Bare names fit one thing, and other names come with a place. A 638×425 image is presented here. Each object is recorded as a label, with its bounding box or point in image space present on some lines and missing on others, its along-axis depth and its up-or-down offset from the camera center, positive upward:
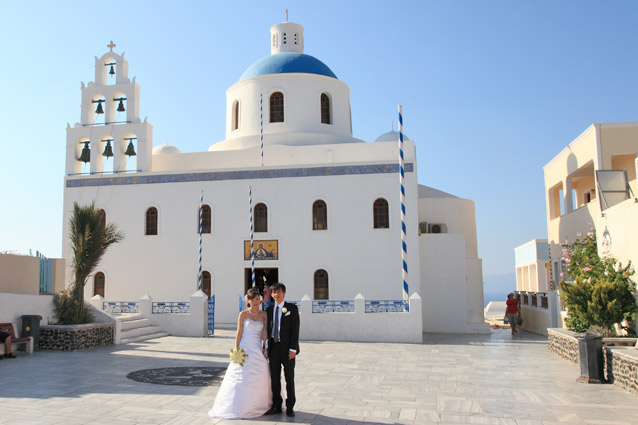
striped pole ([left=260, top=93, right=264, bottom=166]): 19.42 +5.47
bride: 5.93 -1.06
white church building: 17.41 +1.86
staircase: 13.77 -1.24
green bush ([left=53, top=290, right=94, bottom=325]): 12.48 -0.62
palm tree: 12.81 +0.85
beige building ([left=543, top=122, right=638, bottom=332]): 9.92 +2.14
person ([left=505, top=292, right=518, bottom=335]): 16.69 -1.20
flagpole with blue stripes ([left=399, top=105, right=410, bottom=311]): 14.85 +1.31
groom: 6.09 -0.72
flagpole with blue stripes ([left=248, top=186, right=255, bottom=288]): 16.66 +1.19
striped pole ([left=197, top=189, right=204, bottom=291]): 17.42 +1.68
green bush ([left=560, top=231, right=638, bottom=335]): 9.43 -0.48
